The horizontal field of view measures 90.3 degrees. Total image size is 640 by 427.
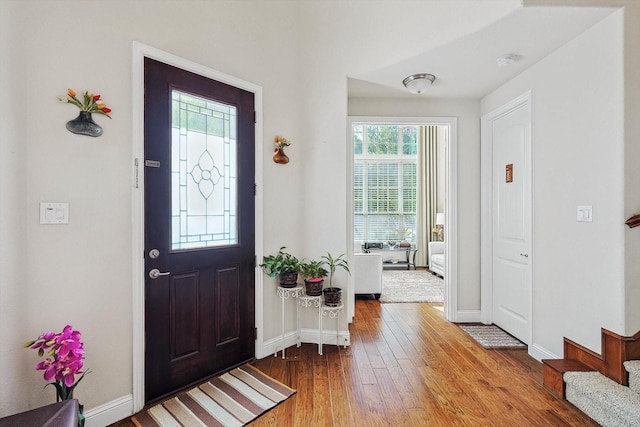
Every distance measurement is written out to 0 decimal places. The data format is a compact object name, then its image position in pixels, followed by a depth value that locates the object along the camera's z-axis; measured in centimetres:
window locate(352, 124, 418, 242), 739
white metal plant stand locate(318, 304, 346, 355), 281
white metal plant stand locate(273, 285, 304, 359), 276
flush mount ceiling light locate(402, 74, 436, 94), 295
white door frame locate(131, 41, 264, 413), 197
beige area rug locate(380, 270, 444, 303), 466
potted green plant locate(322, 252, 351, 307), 281
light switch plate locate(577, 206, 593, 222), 218
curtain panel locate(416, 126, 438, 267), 724
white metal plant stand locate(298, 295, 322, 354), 282
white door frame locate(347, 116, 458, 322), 357
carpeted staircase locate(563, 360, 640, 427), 175
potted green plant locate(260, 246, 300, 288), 270
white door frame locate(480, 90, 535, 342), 349
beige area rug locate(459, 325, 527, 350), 296
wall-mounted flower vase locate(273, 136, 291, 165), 281
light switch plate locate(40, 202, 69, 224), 166
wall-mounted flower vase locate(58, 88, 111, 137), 172
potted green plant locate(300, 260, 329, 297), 282
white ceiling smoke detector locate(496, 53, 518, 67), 257
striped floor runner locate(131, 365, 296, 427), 191
